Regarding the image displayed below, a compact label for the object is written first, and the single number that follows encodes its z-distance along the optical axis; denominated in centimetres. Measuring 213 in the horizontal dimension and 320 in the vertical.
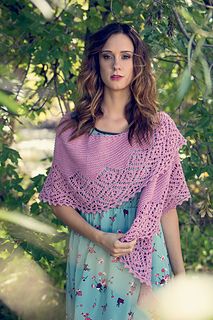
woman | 282
